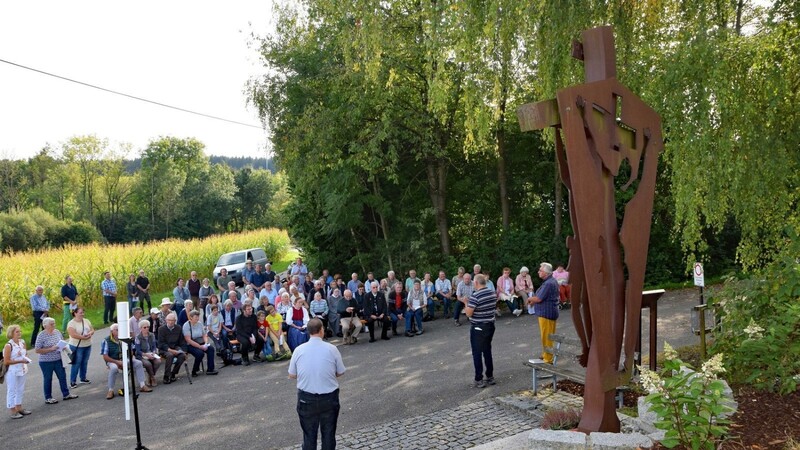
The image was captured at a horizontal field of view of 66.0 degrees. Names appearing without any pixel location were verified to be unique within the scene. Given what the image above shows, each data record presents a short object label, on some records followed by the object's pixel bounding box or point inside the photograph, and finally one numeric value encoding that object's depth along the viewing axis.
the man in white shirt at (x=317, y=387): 6.37
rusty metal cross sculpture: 5.54
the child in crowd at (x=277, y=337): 13.13
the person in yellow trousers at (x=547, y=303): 9.79
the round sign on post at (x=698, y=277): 10.32
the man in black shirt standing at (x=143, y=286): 19.48
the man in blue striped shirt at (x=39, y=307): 15.22
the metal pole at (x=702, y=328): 7.82
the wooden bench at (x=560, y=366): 8.01
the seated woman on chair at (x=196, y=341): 12.02
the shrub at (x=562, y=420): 6.12
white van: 24.72
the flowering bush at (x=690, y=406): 4.36
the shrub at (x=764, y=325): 5.79
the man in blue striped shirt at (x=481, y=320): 9.19
